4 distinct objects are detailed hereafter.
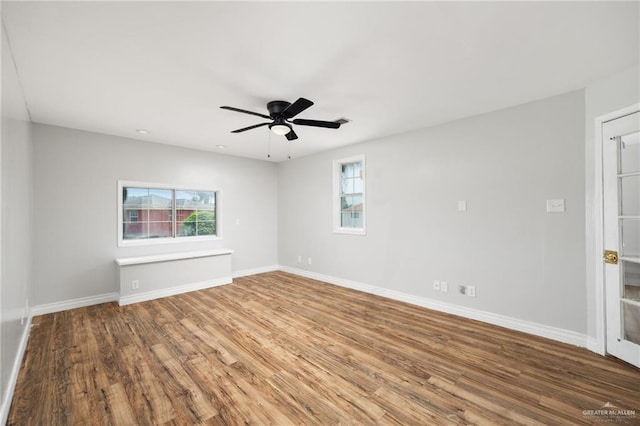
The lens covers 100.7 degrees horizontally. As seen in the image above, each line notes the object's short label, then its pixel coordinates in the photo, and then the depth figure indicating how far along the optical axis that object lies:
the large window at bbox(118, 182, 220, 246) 4.42
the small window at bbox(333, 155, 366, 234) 4.72
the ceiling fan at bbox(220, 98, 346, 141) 2.77
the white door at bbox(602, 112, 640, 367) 2.28
